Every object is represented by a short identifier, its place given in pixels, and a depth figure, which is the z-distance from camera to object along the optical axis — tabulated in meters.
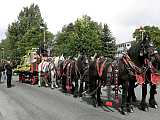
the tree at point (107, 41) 58.90
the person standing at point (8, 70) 21.77
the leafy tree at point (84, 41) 43.81
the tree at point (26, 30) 63.59
